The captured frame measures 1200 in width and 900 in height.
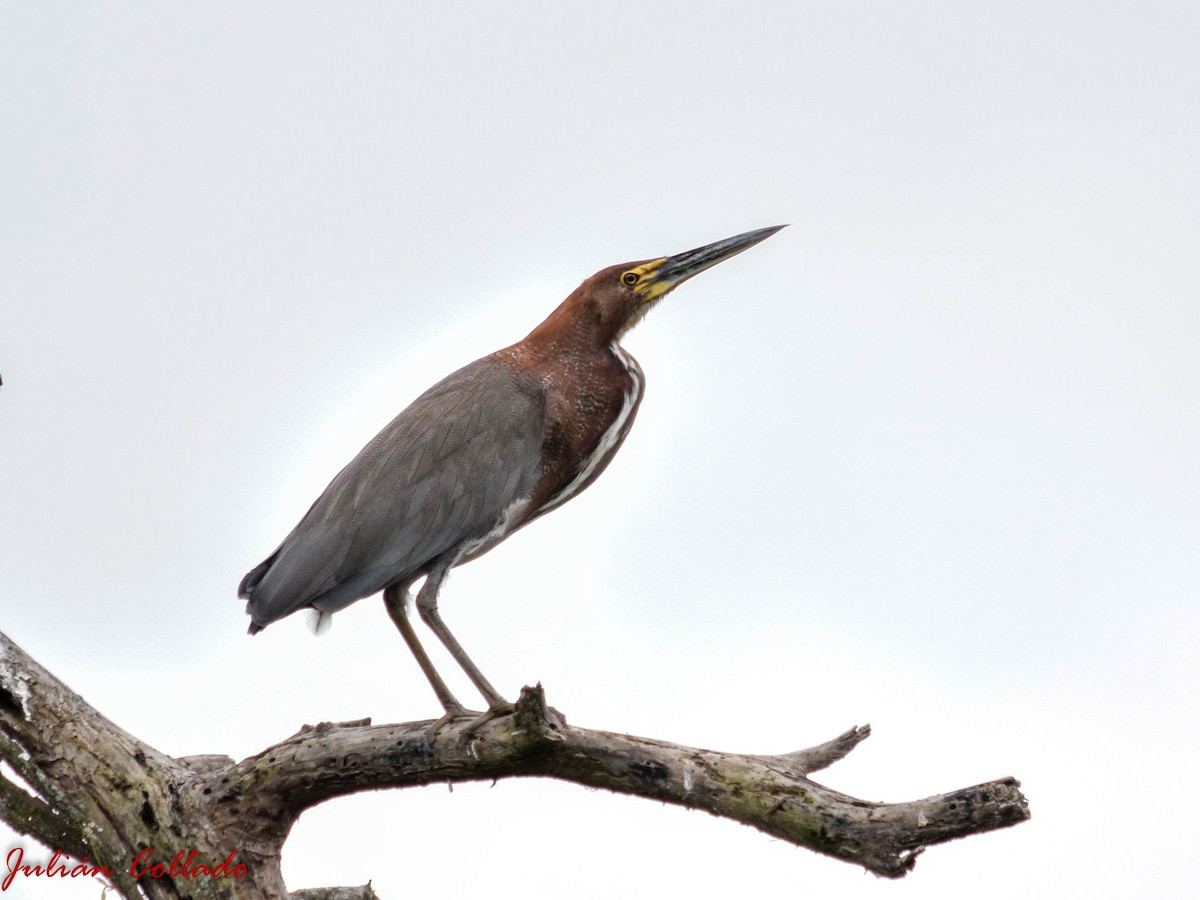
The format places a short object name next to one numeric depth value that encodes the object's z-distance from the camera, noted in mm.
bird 14312
